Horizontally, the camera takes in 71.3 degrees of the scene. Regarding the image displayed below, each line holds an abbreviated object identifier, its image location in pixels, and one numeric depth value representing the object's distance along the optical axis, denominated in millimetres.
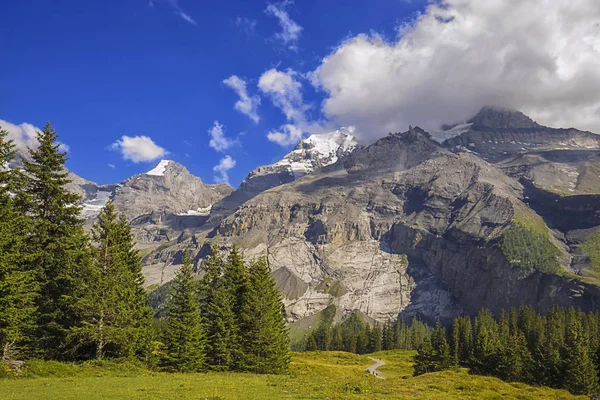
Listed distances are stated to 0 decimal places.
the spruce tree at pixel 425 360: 88750
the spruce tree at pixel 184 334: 43469
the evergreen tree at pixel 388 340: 176125
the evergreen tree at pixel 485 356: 75500
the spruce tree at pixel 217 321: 46812
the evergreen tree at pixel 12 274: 32094
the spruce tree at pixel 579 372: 62594
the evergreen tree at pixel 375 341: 168750
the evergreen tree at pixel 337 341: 180000
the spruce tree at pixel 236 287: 48438
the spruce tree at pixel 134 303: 42625
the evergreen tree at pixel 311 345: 151550
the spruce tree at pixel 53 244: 39062
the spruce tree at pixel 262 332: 48500
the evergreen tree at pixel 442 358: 90488
